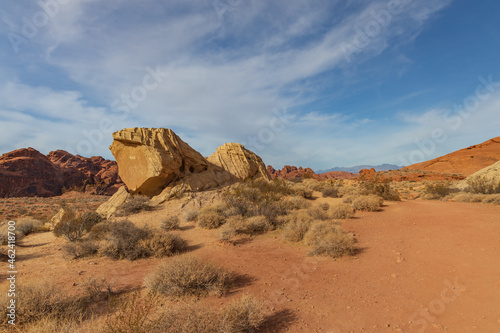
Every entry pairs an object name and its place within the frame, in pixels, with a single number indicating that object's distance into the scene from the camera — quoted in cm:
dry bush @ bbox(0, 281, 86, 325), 374
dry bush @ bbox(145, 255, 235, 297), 458
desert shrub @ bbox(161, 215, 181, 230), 1134
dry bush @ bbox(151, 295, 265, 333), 296
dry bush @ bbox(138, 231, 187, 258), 745
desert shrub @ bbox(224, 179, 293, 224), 1170
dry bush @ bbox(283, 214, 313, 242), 828
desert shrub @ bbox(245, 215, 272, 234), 998
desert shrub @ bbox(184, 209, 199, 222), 1237
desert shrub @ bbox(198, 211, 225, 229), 1091
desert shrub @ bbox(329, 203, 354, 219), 1109
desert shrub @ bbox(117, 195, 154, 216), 1388
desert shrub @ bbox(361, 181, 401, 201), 1567
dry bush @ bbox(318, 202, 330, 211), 1330
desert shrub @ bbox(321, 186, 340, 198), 1798
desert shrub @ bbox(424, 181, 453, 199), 1705
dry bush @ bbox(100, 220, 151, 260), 742
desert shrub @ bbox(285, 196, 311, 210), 1363
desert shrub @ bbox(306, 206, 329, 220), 1033
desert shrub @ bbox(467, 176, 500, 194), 1501
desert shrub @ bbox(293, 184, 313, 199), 1727
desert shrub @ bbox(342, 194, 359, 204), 1498
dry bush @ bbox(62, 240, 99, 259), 779
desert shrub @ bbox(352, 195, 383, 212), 1240
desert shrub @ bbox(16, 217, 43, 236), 1246
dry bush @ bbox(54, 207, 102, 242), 984
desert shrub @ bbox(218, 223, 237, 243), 890
